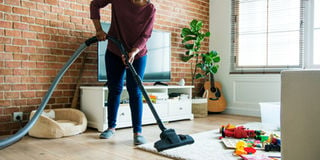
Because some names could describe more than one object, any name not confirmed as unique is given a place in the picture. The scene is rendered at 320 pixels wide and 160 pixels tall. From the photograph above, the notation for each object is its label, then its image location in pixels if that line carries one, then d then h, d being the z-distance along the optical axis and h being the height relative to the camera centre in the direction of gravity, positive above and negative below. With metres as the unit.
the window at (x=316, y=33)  3.65 +0.50
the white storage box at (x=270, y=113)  3.12 -0.42
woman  2.29 +0.27
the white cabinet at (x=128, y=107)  2.90 -0.36
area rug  1.92 -0.54
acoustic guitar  4.29 -0.35
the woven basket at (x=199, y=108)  3.98 -0.46
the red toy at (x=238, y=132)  2.49 -0.49
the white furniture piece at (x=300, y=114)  1.24 -0.17
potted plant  4.11 +0.22
